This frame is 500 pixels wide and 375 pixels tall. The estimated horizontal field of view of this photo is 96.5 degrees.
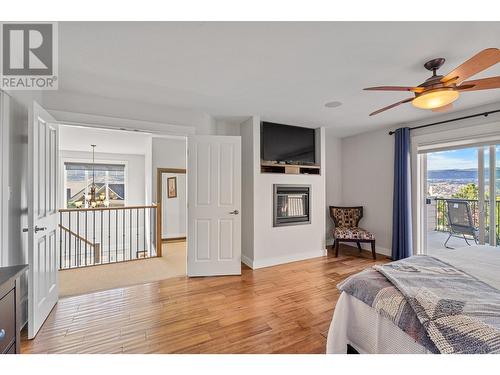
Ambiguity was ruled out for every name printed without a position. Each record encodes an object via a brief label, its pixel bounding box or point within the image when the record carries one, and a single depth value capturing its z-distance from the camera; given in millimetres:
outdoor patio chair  3289
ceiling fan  1449
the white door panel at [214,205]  3193
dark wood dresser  943
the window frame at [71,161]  6551
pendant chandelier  5925
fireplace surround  3764
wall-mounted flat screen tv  3740
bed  1205
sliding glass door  3035
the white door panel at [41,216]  1858
